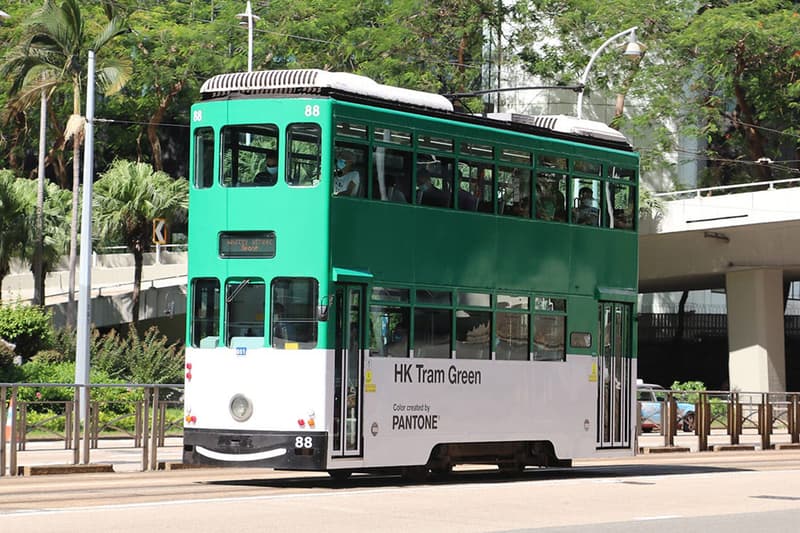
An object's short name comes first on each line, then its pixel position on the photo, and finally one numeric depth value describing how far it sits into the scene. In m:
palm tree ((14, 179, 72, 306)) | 43.88
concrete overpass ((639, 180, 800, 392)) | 48.06
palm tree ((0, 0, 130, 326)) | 41.03
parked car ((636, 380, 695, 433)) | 40.78
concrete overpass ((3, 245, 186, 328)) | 49.38
